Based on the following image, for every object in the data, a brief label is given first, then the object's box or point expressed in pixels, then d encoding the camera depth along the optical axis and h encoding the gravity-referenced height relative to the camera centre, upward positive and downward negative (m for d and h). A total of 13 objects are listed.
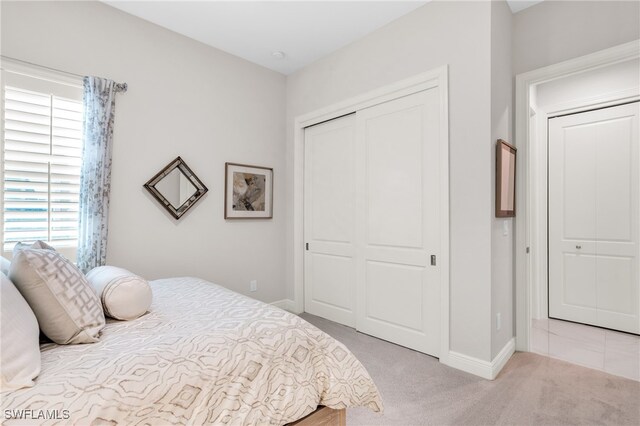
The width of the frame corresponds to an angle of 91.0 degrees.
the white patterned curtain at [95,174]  2.40 +0.32
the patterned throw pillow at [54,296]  1.18 -0.32
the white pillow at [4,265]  1.36 -0.24
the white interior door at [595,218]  3.18 +0.00
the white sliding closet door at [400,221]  2.60 -0.04
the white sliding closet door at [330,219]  3.29 -0.03
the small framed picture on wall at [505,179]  2.33 +0.30
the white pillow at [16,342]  0.91 -0.40
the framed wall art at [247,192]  3.37 +0.27
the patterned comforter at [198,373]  0.94 -0.55
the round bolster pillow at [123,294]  1.46 -0.38
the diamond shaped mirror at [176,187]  2.83 +0.26
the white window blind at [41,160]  2.19 +0.40
